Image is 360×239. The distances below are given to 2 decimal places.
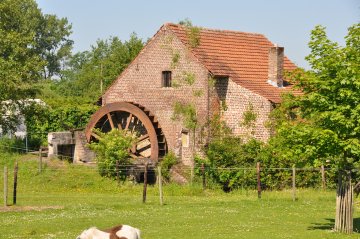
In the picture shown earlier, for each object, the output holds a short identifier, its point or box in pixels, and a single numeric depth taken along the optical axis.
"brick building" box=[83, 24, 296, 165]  42.84
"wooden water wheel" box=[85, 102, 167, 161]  43.78
